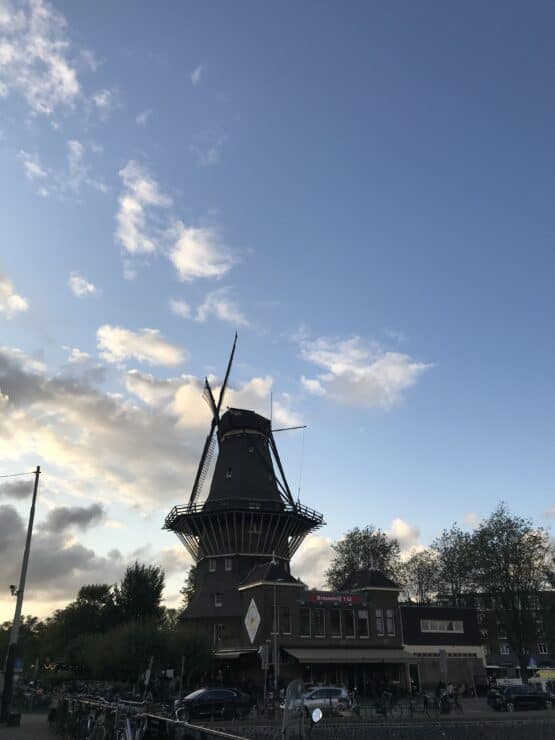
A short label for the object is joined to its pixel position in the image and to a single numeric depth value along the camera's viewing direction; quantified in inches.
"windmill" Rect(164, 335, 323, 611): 2295.8
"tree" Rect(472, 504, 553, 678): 2517.2
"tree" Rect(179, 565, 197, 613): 3503.9
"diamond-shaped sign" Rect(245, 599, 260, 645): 1990.7
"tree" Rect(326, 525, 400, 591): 3280.0
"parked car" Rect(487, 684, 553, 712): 1492.4
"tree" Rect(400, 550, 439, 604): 3363.7
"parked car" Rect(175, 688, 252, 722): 1296.8
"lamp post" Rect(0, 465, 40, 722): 1071.9
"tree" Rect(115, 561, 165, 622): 2687.0
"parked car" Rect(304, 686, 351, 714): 1333.7
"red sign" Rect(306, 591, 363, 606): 2036.2
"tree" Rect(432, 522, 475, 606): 2872.0
